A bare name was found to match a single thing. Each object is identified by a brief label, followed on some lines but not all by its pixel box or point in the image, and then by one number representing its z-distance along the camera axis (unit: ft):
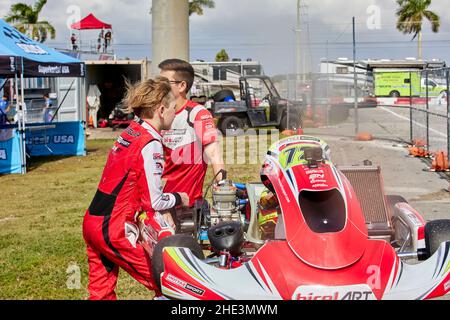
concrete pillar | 28.66
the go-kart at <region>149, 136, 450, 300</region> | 10.89
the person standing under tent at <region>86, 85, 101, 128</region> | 90.48
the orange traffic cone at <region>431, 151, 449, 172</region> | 39.75
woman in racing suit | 12.55
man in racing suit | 16.26
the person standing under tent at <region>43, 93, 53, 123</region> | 73.06
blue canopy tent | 44.75
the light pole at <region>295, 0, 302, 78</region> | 74.70
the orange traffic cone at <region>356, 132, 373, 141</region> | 59.88
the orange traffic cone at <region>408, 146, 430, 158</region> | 47.29
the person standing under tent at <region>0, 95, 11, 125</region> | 65.62
